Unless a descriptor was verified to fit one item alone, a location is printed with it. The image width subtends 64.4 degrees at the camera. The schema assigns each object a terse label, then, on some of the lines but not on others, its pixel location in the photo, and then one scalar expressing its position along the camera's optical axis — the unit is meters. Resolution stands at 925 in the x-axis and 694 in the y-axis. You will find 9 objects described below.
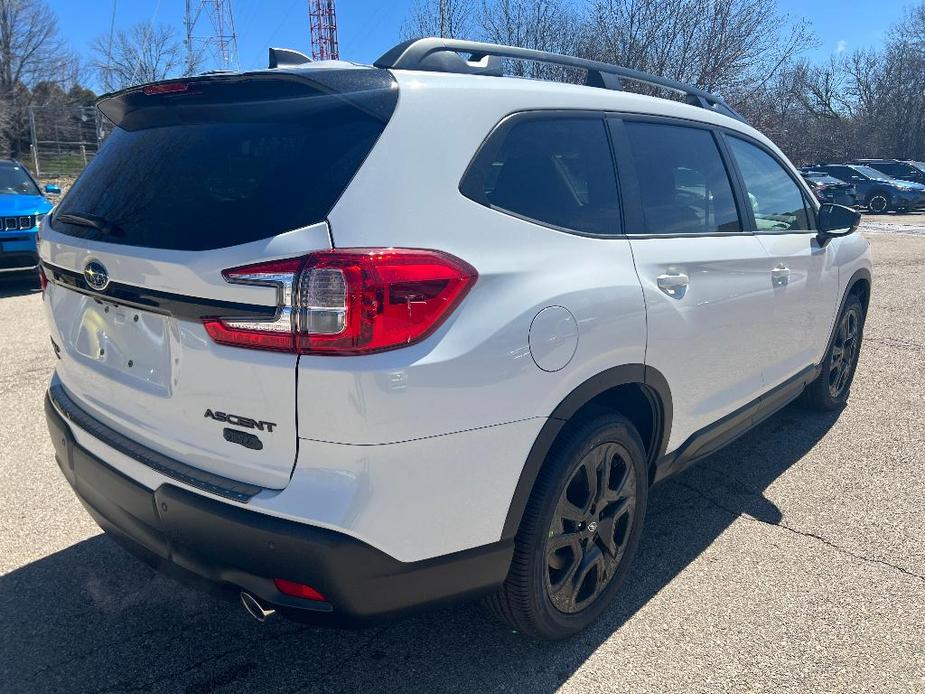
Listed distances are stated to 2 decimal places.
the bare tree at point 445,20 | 23.91
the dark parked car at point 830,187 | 21.33
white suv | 1.85
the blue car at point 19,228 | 8.59
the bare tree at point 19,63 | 42.06
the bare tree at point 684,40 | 25.53
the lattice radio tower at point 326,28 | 57.47
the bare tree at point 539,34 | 27.27
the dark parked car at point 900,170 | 26.23
